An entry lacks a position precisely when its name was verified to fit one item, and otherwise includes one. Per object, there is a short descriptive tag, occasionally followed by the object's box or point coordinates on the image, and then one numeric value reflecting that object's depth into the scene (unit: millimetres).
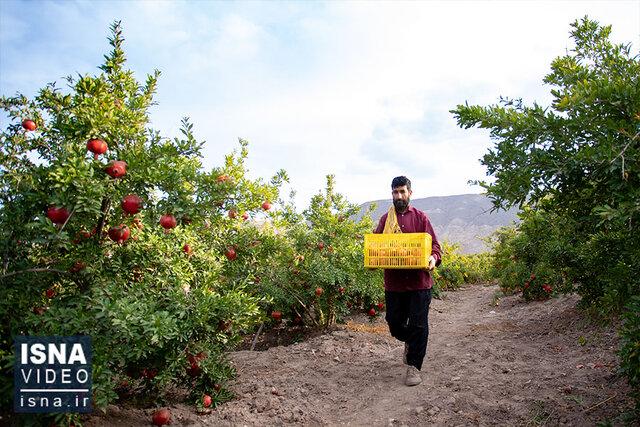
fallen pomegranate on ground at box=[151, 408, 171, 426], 3637
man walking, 4641
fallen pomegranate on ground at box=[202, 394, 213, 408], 4066
